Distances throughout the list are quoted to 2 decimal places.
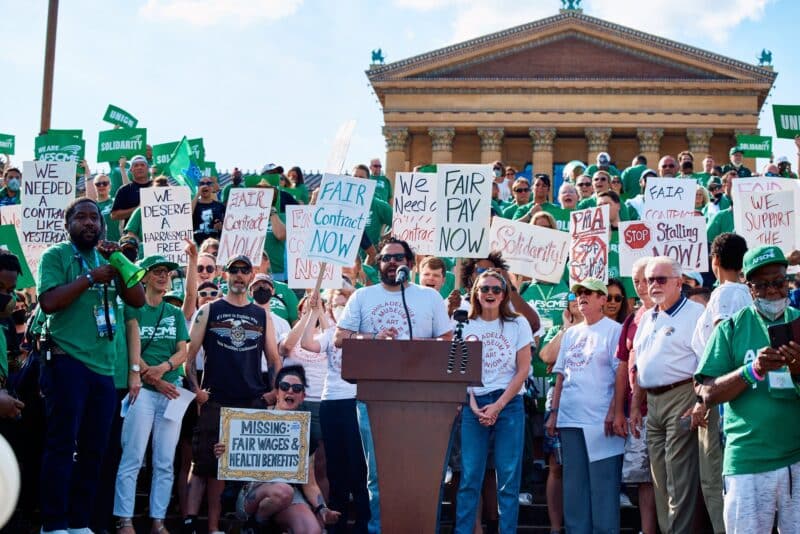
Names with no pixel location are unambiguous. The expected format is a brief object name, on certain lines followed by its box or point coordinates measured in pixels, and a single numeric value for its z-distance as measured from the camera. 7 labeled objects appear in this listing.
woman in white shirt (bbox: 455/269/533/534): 7.11
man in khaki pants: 6.84
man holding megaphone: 6.30
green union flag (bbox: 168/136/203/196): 13.94
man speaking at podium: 7.11
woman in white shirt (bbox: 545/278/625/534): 7.24
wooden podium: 5.79
